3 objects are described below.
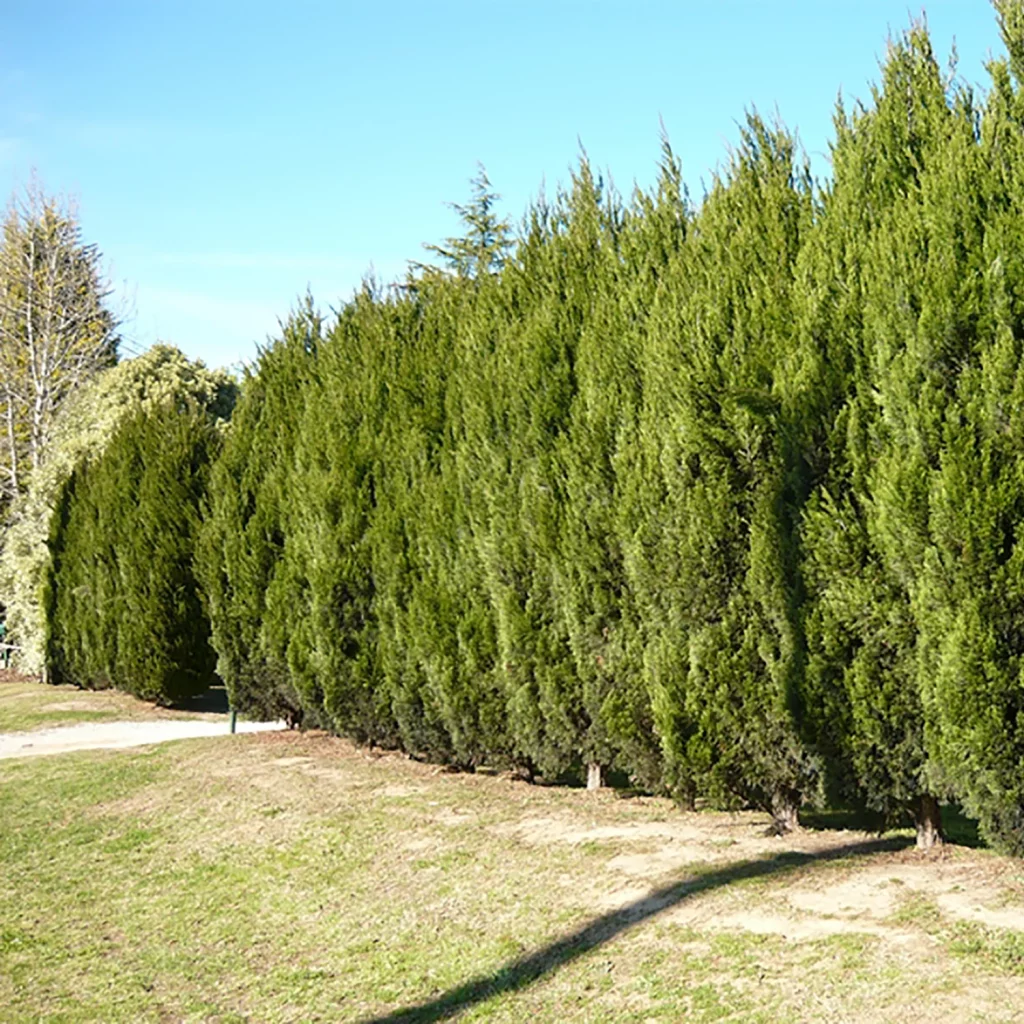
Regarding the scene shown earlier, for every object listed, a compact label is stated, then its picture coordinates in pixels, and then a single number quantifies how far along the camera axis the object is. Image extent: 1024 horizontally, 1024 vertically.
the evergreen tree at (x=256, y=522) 12.25
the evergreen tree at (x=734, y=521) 6.73
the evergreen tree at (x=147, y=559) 16.88
